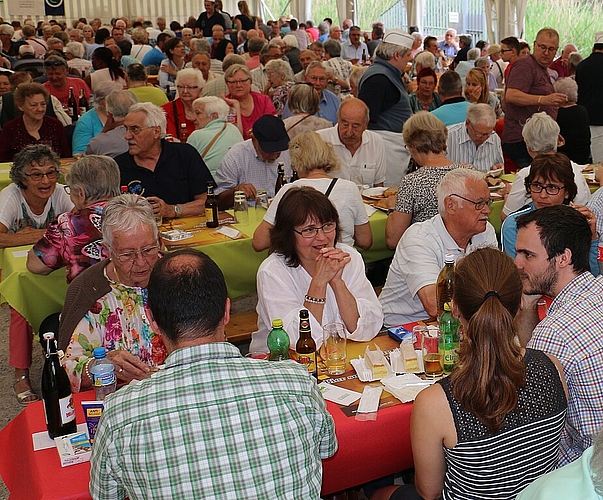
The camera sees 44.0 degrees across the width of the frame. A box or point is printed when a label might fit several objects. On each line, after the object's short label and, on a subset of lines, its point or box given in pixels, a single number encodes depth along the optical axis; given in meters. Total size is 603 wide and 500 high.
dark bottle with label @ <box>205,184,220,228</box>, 4.37
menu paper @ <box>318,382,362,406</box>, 2.39
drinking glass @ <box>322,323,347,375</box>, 2.62
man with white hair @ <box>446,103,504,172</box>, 5.57
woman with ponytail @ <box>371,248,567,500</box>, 1.91
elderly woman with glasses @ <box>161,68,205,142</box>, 6.63
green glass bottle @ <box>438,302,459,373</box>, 2.59
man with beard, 2.20
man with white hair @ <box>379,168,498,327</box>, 3.33
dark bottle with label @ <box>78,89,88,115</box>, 8.06
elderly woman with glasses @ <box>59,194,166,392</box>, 2.72
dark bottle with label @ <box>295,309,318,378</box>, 2.53
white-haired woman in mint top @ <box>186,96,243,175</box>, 5.69
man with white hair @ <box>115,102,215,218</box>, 4.57
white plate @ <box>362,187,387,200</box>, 4.98
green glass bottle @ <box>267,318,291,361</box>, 2.55
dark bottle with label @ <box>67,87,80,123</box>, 7.87
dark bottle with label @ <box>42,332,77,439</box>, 2.24
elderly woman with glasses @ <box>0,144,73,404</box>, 3.97
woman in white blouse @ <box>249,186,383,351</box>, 2.92
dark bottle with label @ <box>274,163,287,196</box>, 4.91
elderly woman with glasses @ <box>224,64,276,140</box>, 6.65
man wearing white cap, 6.33
